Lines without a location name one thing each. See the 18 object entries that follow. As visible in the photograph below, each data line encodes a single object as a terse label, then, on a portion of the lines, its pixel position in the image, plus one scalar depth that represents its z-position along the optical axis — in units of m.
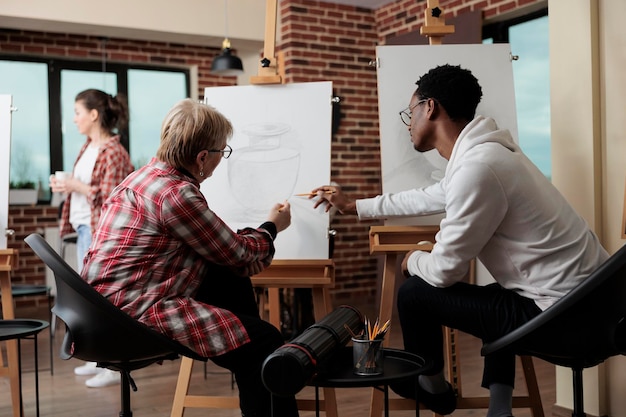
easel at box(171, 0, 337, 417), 2.56
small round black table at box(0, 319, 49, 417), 2.27
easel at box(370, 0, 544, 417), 2.56
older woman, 1.98
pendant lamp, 5.49
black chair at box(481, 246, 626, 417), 1.76
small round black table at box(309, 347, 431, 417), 1.67
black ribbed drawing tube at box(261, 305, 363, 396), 1.65
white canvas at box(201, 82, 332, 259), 2.88
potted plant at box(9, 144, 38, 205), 6.42
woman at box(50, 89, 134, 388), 3.75
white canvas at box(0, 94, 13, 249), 2.97
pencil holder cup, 1.76
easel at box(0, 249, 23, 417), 2.79
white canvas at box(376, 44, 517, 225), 2.91
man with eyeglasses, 1.96
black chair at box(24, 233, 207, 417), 1.86
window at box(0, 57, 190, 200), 6.44
